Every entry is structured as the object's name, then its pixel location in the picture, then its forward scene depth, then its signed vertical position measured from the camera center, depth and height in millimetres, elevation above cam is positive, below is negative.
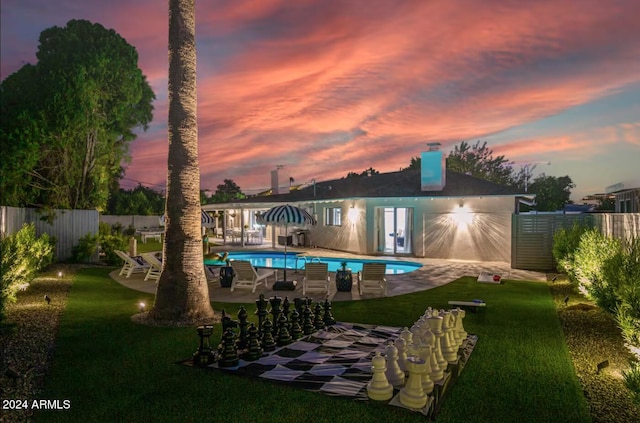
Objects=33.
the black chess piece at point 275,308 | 6650 -1362
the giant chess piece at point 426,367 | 4284 -1487
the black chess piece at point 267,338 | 6133 -1703
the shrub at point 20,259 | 7724 -822
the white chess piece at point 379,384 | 4328 -1692
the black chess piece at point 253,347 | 5691 -1717
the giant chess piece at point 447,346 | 5175 -1558
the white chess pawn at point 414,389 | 4160 -1681
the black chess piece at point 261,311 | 6371 -1337
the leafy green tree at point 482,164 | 58362 +8234
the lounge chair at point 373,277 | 11117 -1453
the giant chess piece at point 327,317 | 7562 -1711
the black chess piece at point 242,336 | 5984 -1617
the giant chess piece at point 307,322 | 6934 -1667
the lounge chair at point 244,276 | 11719 -1523
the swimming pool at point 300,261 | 18969 -1937
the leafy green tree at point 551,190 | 51156 +4097
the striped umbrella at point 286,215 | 14078 +254
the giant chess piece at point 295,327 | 6703 -1683
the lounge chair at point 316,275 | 11328 -1425
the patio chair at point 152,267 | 13748 -1511
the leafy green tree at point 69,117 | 16297 +4632
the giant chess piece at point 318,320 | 7227 -1689
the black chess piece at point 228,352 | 5418 -1686
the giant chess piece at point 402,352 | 4891 -1523
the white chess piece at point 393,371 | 4679 -1667
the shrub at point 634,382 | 3899 -1522
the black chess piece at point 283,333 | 6340 -1683
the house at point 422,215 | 19766 +366
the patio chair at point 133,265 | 14734 -1513
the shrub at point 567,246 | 12586 -798
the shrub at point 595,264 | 7770 -950
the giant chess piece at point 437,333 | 4887 -1367
